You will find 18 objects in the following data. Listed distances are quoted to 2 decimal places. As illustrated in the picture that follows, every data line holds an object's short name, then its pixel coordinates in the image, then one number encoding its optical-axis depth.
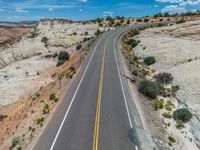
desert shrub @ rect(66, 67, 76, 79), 21.79
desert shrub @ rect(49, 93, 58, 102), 16.41
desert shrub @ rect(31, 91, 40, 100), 19.90
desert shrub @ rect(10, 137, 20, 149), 11.81
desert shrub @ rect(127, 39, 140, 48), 34.86
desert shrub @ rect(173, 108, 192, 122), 14.02
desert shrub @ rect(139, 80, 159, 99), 16.31
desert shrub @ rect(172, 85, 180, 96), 17.62
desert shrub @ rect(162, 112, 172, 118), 14.16
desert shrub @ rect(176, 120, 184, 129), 13.39
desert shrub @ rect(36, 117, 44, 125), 13.38
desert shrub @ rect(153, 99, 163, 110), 14.87
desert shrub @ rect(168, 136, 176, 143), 11.91
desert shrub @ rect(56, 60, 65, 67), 32.19
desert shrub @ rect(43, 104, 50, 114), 14.70
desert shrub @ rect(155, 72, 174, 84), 19.73
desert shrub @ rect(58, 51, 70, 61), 33.19
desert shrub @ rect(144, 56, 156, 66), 26.54
